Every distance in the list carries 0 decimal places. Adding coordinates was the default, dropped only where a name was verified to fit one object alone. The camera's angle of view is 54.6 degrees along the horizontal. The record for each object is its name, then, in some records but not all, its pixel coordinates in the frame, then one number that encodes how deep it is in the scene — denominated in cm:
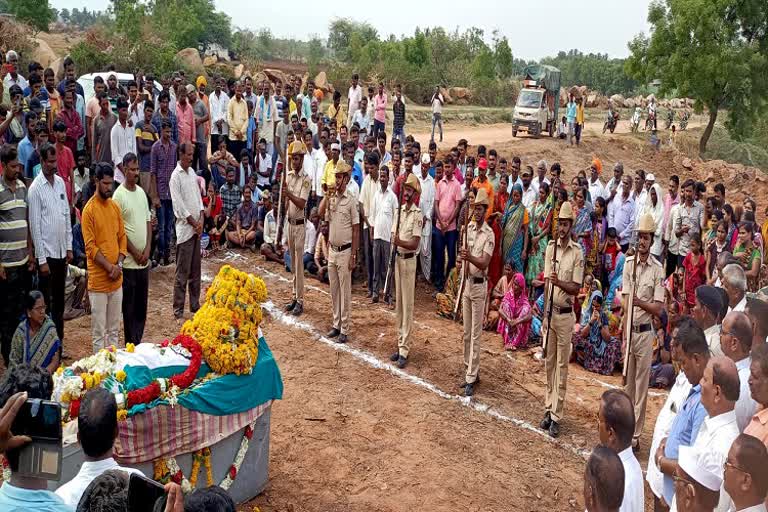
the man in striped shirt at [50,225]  798
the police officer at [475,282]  889
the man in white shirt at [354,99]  1795
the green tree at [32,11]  3754
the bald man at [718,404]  463
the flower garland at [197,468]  564
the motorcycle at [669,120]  3600
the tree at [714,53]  2612
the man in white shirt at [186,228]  972
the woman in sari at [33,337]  686
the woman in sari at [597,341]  1035
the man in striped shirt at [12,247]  774
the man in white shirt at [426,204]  1214
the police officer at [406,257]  958
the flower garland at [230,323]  605
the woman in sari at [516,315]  1084
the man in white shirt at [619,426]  444
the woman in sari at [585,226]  1169
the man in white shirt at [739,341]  569
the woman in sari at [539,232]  1155
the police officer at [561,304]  819
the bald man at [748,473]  388
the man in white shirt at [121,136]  1191
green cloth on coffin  562
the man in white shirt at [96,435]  408
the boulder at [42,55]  2311
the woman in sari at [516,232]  1169
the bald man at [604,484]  387
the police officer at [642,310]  795
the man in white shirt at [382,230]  1110
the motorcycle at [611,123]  3409
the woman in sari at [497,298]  1141
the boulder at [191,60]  2951
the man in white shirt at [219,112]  1507
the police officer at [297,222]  1069
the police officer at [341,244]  994
